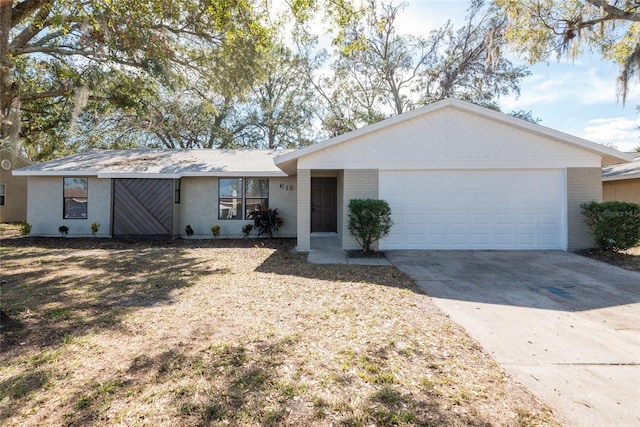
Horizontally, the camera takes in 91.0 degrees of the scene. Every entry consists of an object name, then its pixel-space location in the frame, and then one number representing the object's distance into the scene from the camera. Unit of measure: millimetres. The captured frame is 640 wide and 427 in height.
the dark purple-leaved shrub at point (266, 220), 11672
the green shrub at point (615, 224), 7595
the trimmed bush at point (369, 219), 8125
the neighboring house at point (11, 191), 16938
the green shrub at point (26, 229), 11920
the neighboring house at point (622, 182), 11122
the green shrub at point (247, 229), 12062
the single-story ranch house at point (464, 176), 8516
